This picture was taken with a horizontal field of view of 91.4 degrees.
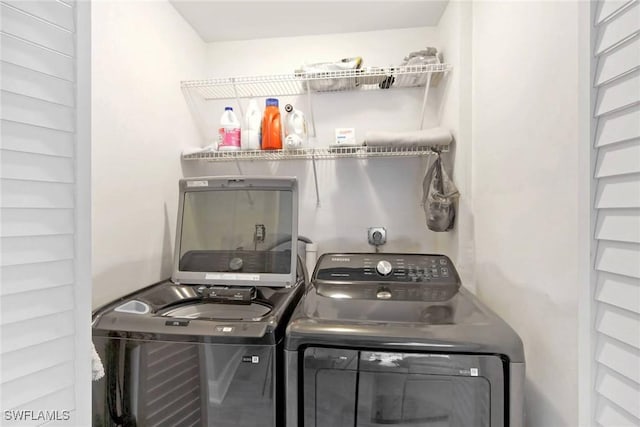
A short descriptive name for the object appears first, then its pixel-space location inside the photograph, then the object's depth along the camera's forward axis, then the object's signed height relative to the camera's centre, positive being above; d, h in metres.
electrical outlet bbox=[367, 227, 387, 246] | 1.93 -0.16
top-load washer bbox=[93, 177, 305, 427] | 1.01 -0.52
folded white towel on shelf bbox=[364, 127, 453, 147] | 1.61 +0.38
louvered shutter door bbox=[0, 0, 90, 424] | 0.53 +0.00
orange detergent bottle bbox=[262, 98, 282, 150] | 1.80 +0.47
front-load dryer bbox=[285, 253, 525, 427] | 0.89 -0.46
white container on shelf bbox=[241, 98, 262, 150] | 1.82 +0.48
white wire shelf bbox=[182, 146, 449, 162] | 1.71 +0.33
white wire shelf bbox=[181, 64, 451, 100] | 1.70 +0.77
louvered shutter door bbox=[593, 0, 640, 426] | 0.58 +0.00
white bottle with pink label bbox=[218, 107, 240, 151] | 1.82 +0.45
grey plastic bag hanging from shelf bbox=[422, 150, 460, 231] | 1.59 +0.06
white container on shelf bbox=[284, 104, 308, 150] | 1.74 +0.47
